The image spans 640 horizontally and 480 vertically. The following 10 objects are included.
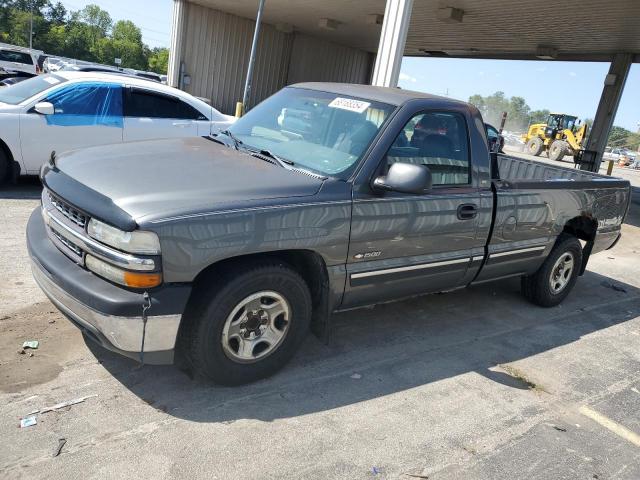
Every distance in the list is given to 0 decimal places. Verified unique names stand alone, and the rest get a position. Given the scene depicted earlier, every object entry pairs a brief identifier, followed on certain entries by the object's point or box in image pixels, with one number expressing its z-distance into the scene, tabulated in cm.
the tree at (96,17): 14312
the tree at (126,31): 13100
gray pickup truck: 282
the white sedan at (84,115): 691
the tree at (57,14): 10946
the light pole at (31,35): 7925
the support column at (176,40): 2155
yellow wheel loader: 3216
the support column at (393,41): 993
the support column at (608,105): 1792
